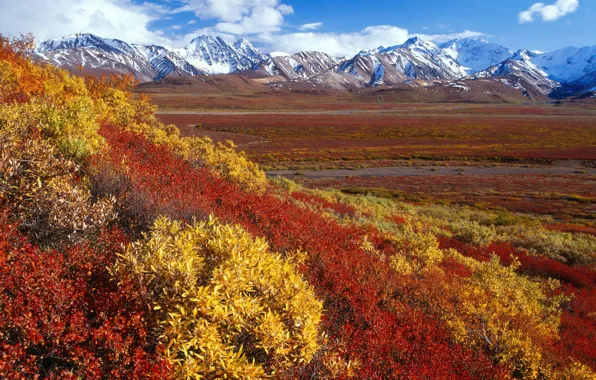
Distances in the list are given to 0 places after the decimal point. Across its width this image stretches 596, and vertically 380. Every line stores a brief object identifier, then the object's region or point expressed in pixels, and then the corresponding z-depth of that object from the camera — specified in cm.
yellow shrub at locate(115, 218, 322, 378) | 331
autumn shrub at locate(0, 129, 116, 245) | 533
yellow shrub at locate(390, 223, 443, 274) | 1113
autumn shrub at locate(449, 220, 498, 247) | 1989
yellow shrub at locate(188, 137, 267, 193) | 1670
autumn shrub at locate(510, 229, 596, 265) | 1811
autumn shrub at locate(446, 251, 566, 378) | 699
